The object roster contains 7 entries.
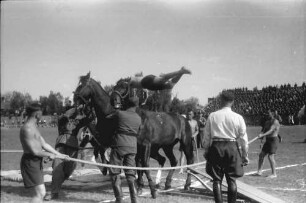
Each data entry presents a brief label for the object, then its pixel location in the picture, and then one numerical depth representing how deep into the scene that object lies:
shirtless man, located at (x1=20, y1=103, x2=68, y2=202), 5.75
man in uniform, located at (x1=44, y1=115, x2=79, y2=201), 8.72
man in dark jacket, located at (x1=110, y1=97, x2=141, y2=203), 7.73
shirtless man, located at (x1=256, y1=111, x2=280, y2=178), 11.90
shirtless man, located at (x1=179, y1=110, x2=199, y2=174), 14.34
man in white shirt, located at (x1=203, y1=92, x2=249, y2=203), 6.87
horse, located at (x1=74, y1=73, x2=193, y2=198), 9.15
